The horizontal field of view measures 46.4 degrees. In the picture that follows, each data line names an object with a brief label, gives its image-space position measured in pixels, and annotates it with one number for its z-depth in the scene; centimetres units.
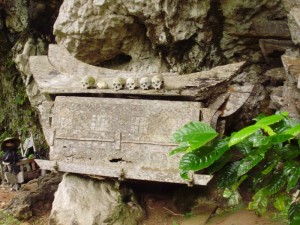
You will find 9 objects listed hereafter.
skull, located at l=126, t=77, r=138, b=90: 602
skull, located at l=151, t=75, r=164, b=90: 584
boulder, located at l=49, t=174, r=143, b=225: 569
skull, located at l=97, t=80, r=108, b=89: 624
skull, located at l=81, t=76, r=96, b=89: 630
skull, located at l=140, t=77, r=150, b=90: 591
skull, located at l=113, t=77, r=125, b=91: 607
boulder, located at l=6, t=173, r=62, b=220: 655
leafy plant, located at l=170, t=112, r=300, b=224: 193
